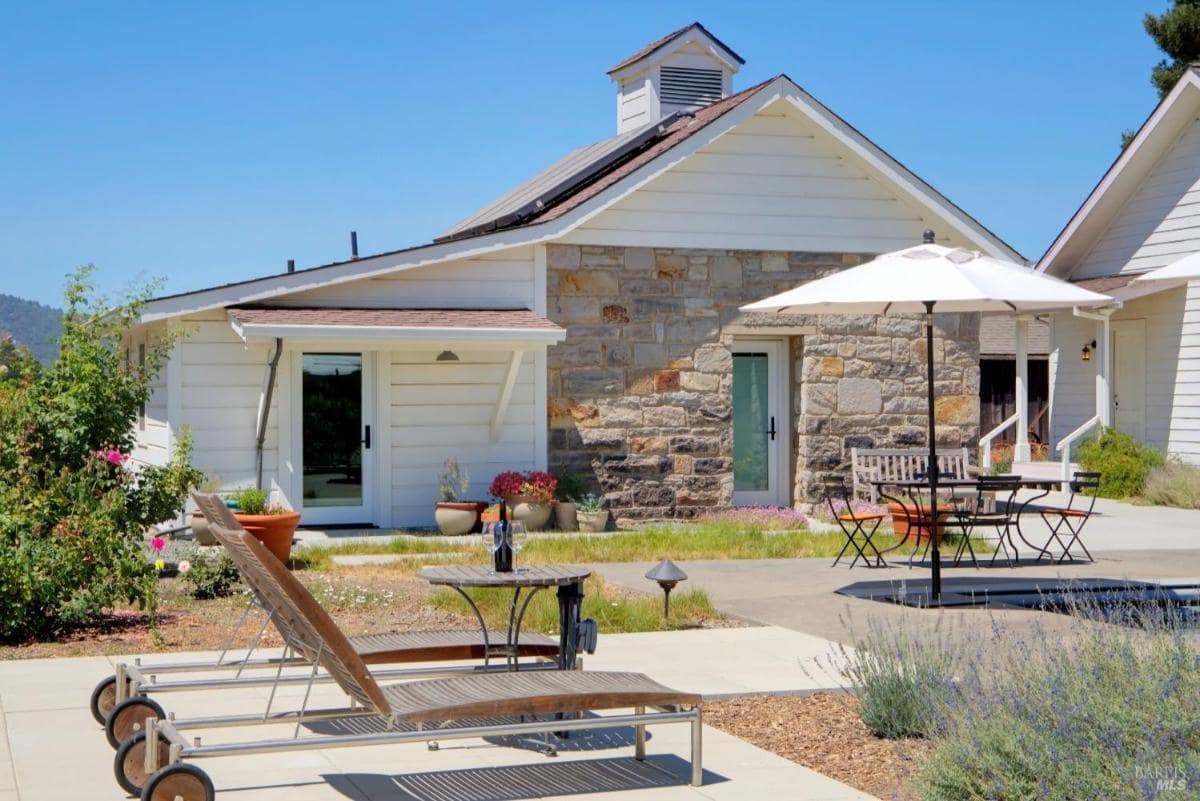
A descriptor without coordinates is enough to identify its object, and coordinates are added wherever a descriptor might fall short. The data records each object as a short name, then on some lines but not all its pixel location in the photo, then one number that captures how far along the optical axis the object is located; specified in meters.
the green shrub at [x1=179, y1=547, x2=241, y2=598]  11.10
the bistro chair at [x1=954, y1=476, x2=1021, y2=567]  12.12
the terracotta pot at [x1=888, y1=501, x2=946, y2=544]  14.22
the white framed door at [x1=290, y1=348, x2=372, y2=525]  16.42
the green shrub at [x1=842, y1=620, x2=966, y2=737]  6.40
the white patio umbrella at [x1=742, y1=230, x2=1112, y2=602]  10.22
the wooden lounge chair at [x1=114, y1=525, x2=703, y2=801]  5.30
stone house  15.95
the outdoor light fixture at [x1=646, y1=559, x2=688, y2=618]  9.71
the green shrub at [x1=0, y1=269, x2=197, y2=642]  9.41
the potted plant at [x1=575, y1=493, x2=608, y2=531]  16.73
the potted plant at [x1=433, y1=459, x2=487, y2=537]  16.14
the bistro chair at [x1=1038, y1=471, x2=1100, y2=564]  13.05
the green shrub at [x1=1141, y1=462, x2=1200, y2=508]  20.00
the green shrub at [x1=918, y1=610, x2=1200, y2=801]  4.77
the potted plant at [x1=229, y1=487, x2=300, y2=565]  13.13
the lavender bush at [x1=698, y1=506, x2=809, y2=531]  17.09
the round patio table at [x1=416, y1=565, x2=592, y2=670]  6.64
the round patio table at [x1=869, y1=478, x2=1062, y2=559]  11.64
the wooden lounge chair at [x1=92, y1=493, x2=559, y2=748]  6.12
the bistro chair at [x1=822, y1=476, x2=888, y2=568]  13.13
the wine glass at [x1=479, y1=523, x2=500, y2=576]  6.98
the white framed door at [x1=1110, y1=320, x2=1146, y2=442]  23.19
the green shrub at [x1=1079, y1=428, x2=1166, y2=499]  21.36
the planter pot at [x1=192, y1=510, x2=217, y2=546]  14.32
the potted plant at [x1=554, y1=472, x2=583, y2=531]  16.81
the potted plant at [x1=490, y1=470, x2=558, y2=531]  16.27
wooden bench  16.56
